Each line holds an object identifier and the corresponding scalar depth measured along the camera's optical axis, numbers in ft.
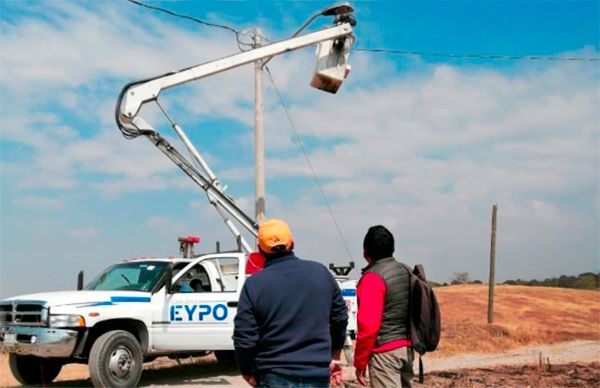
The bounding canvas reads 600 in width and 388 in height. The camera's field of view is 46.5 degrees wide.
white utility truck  31.22
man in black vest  16.67
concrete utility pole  45.98
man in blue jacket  12.57
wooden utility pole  64.49
